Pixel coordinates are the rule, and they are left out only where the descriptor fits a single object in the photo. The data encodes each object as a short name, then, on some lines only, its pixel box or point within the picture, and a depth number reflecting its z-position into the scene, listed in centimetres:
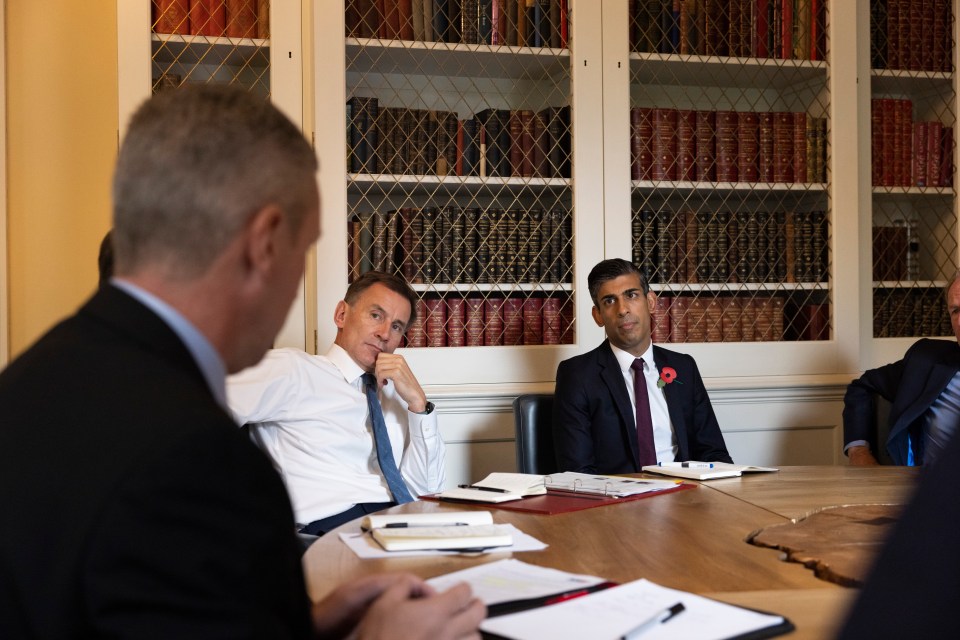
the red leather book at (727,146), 354
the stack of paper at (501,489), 215
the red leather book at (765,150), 357
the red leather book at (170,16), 311
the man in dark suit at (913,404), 311
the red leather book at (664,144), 349
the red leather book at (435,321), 332
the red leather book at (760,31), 354
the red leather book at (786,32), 357
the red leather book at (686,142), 351
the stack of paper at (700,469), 244
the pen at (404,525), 180
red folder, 204
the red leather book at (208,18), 315
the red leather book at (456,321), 334
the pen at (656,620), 115
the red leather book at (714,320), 356
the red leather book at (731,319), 357
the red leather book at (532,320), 340
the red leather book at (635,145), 347
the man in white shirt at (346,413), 259
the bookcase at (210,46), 306
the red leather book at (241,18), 318
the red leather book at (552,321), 342
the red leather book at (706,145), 353
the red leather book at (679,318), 353
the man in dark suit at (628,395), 311
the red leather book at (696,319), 354
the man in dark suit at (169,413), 73
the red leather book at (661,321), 351
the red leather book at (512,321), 339
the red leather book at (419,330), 331
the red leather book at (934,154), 372
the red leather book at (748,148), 356
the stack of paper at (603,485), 219
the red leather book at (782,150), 359
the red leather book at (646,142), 348
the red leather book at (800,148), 360
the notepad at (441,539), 164
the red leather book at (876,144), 370
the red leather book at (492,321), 338
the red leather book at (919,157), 372
